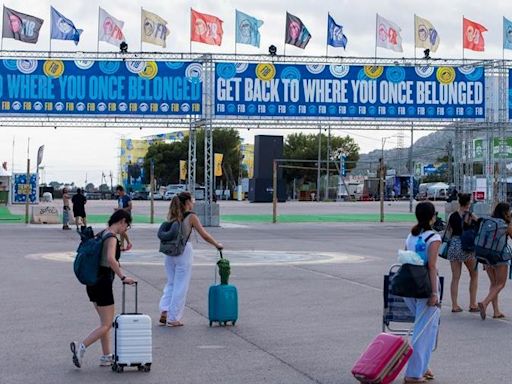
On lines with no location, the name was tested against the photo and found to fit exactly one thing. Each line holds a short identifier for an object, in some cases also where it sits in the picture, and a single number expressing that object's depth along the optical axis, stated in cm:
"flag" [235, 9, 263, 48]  3662
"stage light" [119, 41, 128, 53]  3484
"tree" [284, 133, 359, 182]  11331
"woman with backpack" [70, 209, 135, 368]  891
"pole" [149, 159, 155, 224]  4126
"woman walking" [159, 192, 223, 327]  1164
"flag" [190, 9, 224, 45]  3619
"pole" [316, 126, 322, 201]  8938
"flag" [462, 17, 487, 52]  3884
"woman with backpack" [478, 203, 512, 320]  1215
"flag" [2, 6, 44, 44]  3519
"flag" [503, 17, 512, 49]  3856
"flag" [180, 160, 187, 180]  6060
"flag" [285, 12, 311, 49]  3747
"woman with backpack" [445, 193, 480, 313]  1277
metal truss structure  3506
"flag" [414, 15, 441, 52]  3856
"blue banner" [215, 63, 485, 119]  3550
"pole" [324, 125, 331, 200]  9141
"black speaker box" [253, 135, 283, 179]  8669
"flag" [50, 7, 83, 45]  3588
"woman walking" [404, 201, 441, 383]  823
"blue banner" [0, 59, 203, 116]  3462
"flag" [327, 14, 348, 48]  3803
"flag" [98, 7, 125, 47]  3572
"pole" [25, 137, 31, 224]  4079
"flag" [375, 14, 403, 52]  3816
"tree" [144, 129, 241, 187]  11623
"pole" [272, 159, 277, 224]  4149
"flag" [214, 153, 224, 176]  5383
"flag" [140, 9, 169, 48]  3591
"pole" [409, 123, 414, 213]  5855
